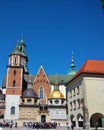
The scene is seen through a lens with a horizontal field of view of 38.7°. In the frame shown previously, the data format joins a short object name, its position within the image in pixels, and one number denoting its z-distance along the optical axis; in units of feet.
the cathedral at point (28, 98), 150.29
